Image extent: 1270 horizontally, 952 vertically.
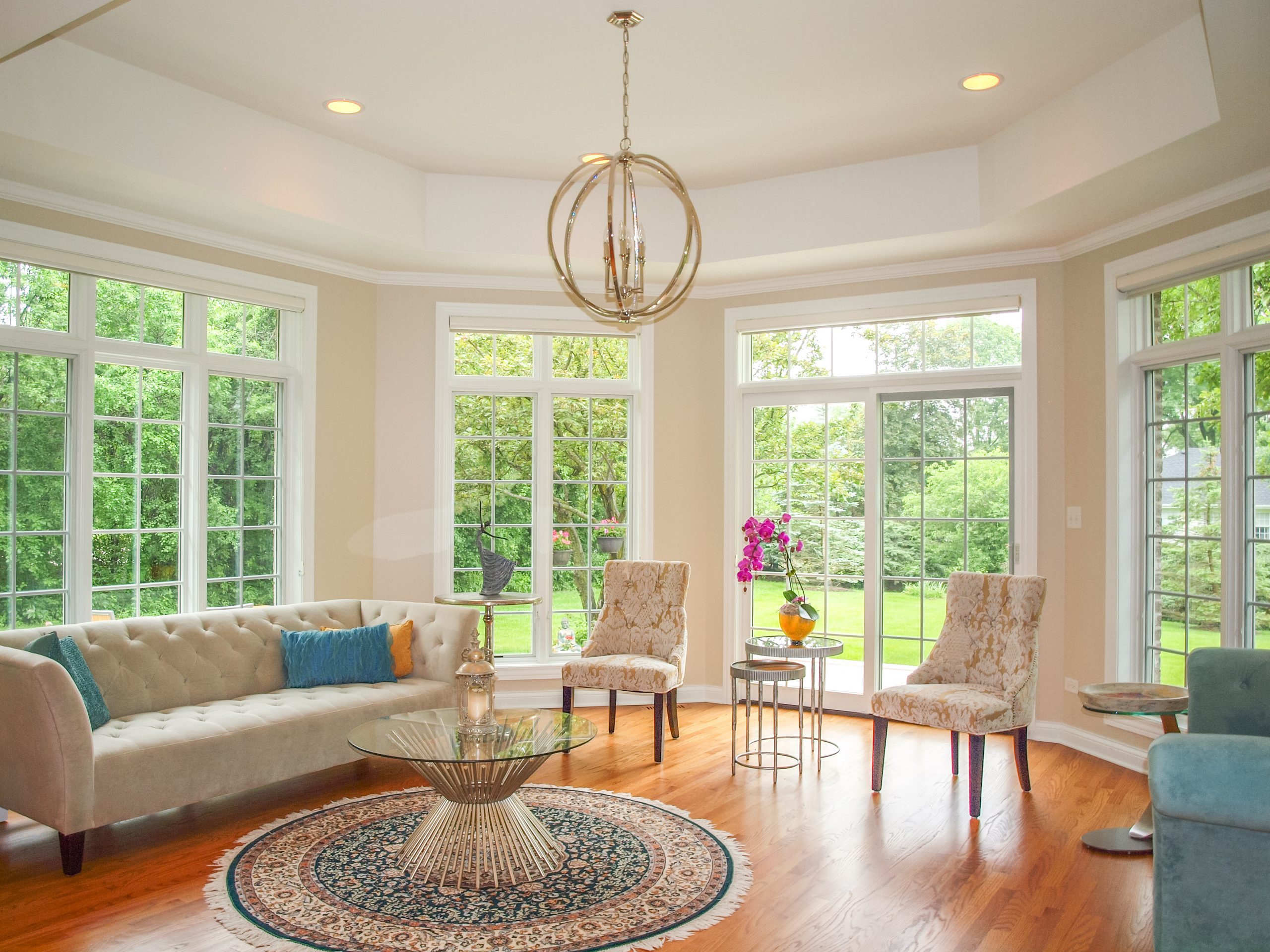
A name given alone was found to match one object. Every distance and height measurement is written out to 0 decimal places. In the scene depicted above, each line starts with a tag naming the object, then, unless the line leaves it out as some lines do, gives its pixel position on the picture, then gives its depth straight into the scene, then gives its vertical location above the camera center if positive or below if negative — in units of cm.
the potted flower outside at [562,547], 626 -27
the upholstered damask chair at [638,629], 510 -69
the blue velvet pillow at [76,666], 370 -63
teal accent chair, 237 -82
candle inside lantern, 355 -72
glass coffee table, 329 -106
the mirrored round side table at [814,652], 471 -70
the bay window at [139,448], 445 +28
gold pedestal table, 545 -54
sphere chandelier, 313 +81
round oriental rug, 289 -127
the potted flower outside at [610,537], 628 -20
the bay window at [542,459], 616 +29
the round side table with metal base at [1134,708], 358 -74
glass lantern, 354 -69
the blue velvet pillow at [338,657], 466 -74
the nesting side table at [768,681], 467 -85
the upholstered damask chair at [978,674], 410 -77
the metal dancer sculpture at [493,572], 559 -39
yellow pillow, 491 -72
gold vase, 480 -59
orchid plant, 498 -21
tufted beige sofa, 334 -86
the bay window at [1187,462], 436 +22
